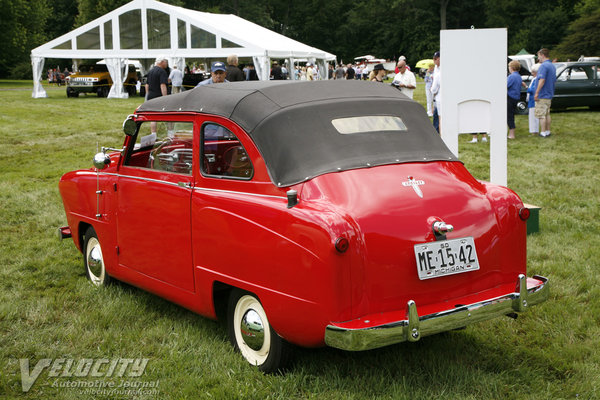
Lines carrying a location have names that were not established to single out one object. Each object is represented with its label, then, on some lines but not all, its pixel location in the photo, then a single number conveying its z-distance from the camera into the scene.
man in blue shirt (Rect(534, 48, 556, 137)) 15.07
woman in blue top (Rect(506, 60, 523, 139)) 15.96
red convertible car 3.68
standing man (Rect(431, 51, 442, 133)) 15.24
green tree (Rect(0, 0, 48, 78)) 50.59
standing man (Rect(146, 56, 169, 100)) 13.69
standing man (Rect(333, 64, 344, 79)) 37.03
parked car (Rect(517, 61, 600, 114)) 21.53
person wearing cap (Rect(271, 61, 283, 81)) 25.20
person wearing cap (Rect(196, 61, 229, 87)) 10.95
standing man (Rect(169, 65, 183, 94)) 21.33
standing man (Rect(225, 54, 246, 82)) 14.30
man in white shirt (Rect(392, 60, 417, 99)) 15.05
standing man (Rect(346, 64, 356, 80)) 31.48
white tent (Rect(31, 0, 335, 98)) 29.28
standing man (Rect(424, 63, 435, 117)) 17.95
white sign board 6.96
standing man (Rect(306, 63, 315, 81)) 31.77
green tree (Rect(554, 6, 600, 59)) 44.69
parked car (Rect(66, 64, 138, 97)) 34.16
